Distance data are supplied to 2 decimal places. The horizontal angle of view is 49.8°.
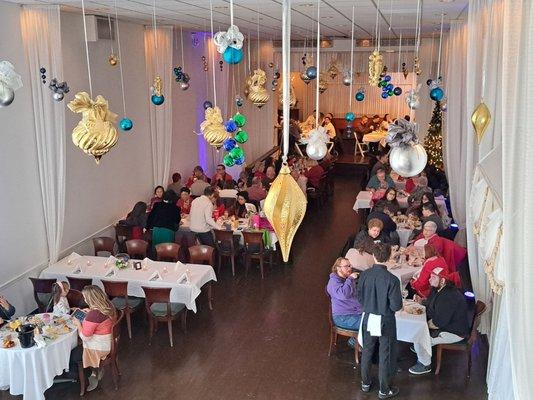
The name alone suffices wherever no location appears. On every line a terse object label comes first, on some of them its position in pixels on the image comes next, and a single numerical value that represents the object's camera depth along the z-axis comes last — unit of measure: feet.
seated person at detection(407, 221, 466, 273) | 24.11
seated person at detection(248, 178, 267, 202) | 35.88
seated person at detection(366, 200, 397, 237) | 27.52
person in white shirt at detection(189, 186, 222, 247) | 29.22
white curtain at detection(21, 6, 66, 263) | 23.39
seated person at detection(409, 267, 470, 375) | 19.44
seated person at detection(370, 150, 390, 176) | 40.60
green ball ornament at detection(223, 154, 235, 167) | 22.66
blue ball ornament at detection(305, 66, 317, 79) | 24.89
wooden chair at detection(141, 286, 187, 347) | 21.95
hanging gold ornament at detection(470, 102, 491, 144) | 15.71
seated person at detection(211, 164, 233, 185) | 39.92
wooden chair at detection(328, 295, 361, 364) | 20.81
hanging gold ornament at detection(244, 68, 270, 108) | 22.08
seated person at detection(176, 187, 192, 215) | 32.82
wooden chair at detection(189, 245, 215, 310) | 26.71
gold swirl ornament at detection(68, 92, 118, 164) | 14.64
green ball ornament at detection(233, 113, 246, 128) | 22.61
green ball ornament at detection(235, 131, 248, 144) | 22.74
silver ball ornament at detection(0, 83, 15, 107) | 13.79
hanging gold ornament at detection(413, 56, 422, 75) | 25.17
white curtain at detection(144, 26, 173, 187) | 34.14
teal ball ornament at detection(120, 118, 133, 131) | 18.69
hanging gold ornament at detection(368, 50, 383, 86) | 21.68
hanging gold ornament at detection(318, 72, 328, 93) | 32.86
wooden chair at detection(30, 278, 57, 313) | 23.41
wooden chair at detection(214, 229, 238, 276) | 29.58
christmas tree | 42.86
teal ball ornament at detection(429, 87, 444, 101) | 20.97
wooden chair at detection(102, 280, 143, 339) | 22.59
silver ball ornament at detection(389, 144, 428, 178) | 11.76
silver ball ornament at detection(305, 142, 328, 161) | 11.44
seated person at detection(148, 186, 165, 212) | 32.65
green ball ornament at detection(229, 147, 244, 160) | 22.06
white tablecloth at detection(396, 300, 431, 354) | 19.80
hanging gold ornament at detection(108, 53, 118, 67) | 24.13
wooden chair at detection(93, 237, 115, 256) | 28.45
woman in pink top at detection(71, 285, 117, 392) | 18.90
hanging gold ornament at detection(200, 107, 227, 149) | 19.19
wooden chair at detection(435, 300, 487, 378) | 20.03
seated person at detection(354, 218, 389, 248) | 23.95
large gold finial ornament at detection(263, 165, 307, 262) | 7.68
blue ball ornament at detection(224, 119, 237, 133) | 21.83
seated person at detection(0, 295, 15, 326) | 20.25
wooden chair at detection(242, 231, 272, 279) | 29.22
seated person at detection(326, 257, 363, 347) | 20.26
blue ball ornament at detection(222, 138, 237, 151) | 21.31
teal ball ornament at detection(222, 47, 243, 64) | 11.10
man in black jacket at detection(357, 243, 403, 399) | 18.11
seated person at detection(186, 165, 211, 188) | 38.09
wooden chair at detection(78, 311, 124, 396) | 19.36
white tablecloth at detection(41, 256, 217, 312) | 23.06
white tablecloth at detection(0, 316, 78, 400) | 18.16
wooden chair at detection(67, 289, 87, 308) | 22.08
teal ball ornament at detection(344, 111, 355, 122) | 26.89
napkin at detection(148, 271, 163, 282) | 23.29
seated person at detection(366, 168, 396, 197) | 36.19
